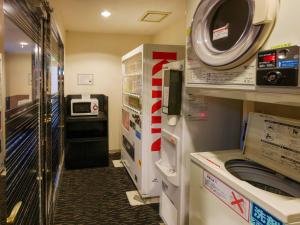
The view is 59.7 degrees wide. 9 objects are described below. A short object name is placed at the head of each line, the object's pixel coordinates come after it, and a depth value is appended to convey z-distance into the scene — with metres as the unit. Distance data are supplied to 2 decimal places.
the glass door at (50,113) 1.94
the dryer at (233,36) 0.97
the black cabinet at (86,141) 4.09
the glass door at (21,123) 1.08
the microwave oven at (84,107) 4.28
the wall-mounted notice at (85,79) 4.80
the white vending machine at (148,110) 2.80
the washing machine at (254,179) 1.06
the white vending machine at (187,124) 1.96
